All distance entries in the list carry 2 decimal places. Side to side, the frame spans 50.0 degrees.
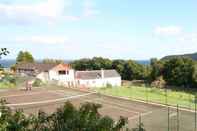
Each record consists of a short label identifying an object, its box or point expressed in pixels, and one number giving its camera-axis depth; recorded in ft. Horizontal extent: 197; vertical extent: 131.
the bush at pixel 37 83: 90.25
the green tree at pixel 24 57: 144.66
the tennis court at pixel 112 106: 44.18
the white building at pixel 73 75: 104.45
